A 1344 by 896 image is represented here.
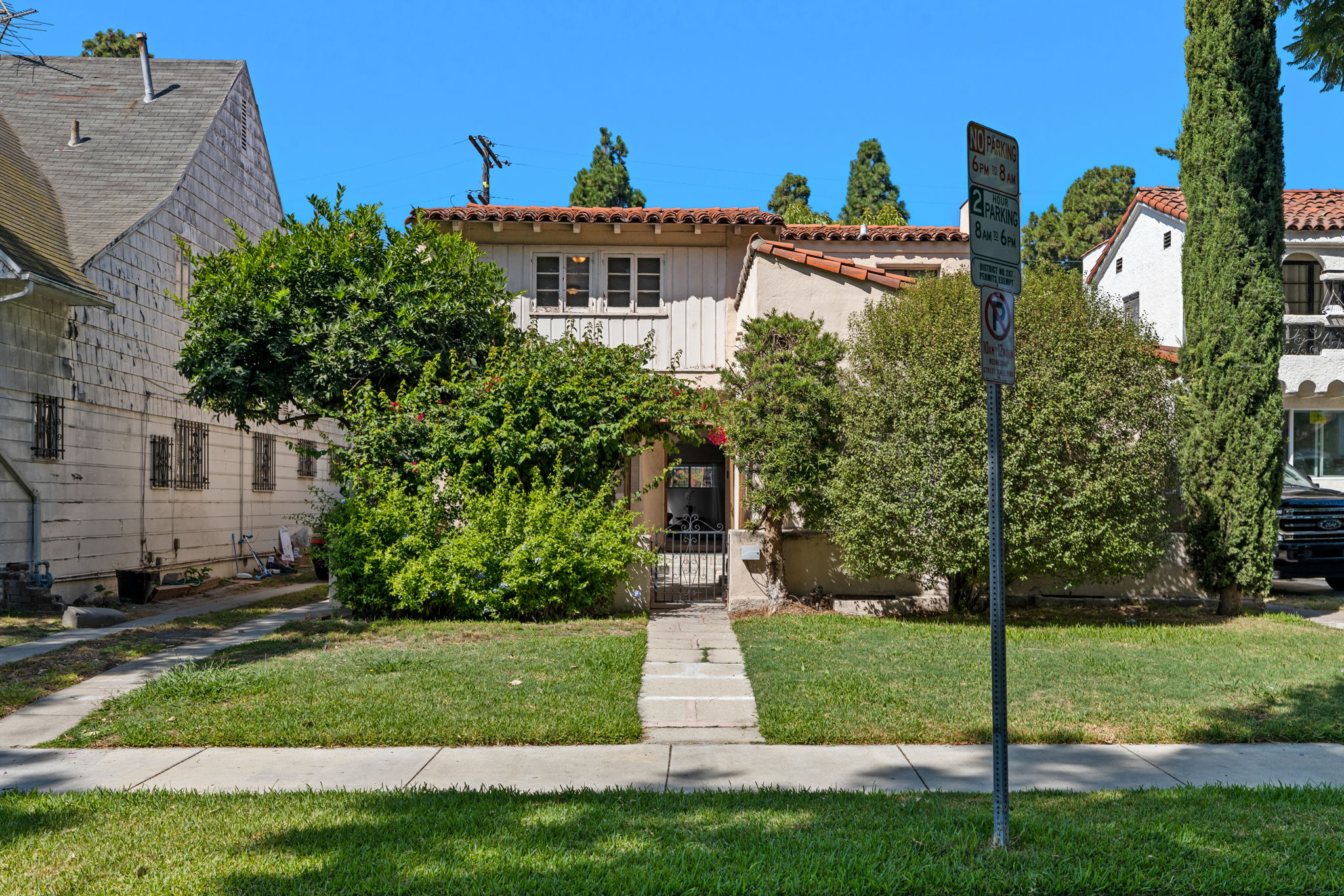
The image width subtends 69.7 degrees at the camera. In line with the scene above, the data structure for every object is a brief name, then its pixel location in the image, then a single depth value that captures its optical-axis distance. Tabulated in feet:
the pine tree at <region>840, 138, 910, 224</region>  148.97
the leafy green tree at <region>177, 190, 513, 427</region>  45.65
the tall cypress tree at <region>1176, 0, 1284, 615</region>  40.50
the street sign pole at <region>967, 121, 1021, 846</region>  14.01
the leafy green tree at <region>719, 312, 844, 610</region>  39.40
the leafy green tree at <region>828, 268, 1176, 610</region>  35.88
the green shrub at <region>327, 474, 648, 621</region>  38.24
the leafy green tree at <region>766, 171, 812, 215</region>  150.51
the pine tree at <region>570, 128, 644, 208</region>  143.33
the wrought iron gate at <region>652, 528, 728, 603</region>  46.50
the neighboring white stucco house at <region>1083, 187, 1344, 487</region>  62.59
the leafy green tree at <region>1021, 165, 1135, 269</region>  150.82
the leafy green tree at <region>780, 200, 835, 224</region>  93.50
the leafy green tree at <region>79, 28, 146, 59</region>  122.52
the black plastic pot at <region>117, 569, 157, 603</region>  51.19
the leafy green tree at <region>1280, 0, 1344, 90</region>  21.36
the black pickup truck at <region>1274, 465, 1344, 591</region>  48.24
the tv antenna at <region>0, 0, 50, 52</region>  39.58
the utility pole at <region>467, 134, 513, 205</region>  85.97
